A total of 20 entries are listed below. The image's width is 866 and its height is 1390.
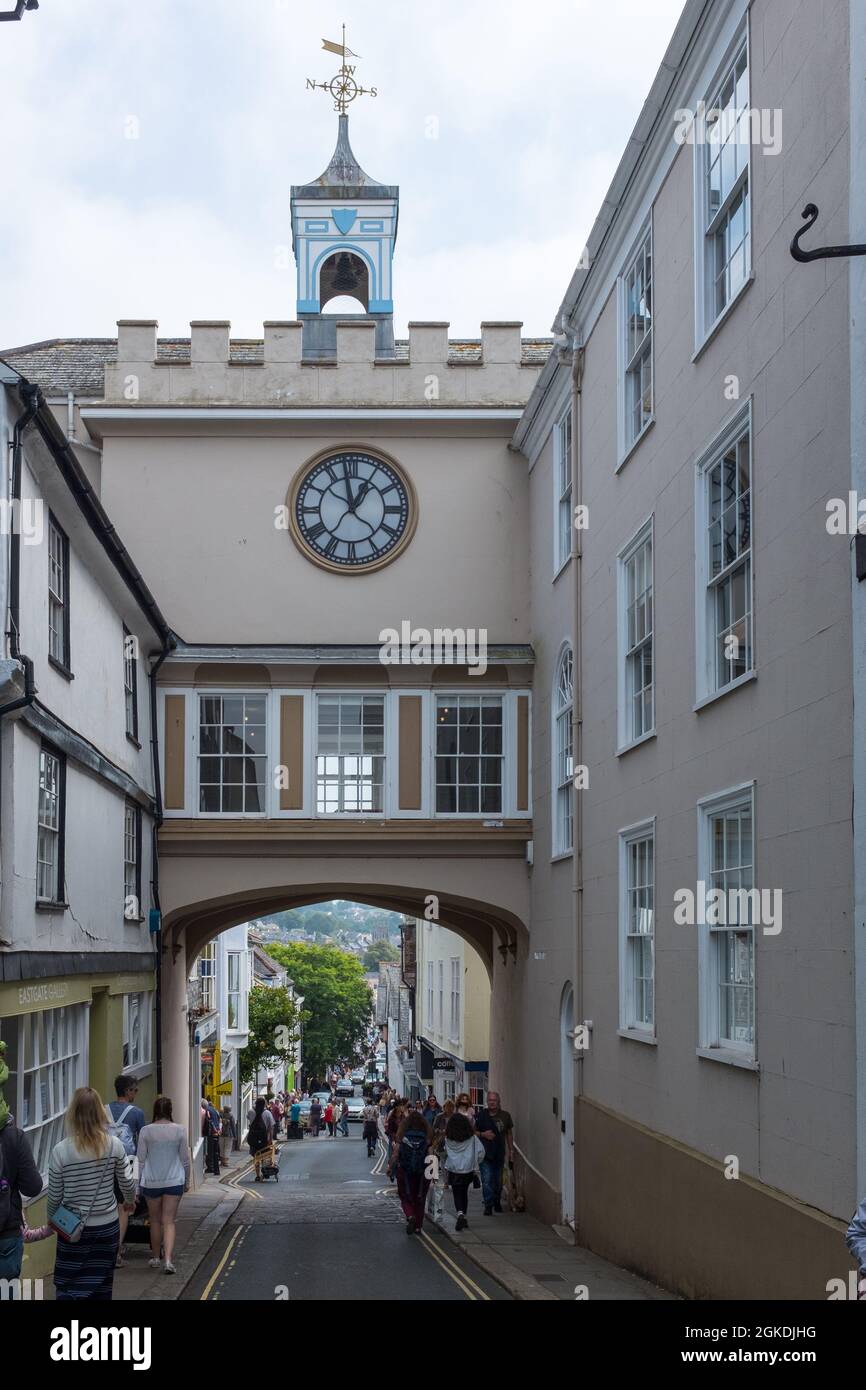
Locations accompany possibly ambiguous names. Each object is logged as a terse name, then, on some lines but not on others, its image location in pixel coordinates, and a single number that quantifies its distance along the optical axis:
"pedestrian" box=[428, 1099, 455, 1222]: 21.14
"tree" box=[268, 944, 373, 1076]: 100.94
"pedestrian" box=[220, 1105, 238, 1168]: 42.11
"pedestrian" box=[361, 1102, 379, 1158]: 48.62
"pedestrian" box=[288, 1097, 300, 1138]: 63.06
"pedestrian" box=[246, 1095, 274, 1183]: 29.53
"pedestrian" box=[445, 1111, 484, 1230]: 20.20
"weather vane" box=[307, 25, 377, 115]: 28.20
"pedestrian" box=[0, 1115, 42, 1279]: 8.20
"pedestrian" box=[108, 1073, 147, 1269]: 13.63
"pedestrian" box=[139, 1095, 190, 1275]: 13.91
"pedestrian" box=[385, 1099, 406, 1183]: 26.04
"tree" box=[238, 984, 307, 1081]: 58.03
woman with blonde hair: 8.61
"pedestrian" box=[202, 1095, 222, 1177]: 33.06
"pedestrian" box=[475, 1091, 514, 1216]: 21.66
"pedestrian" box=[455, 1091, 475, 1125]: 21.70
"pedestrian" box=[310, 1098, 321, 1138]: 68.27
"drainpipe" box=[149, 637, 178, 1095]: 21.77
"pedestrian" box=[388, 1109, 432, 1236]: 18.81
